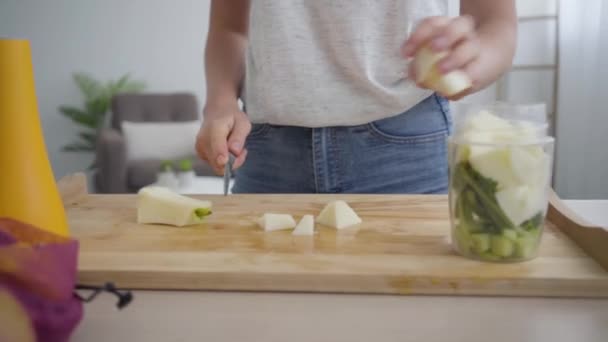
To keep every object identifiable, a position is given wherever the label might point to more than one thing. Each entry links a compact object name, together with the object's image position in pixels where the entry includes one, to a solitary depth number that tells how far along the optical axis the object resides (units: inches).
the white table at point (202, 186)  136.5
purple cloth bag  17.8
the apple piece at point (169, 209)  34.0
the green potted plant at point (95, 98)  193.0
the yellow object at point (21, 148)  26.2
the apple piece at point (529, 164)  26.6
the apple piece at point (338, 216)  33.3
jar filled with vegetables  26.7
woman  39.5
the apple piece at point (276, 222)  33.1
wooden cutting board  25.6
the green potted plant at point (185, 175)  139.2
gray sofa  164.1
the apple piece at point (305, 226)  32.3
